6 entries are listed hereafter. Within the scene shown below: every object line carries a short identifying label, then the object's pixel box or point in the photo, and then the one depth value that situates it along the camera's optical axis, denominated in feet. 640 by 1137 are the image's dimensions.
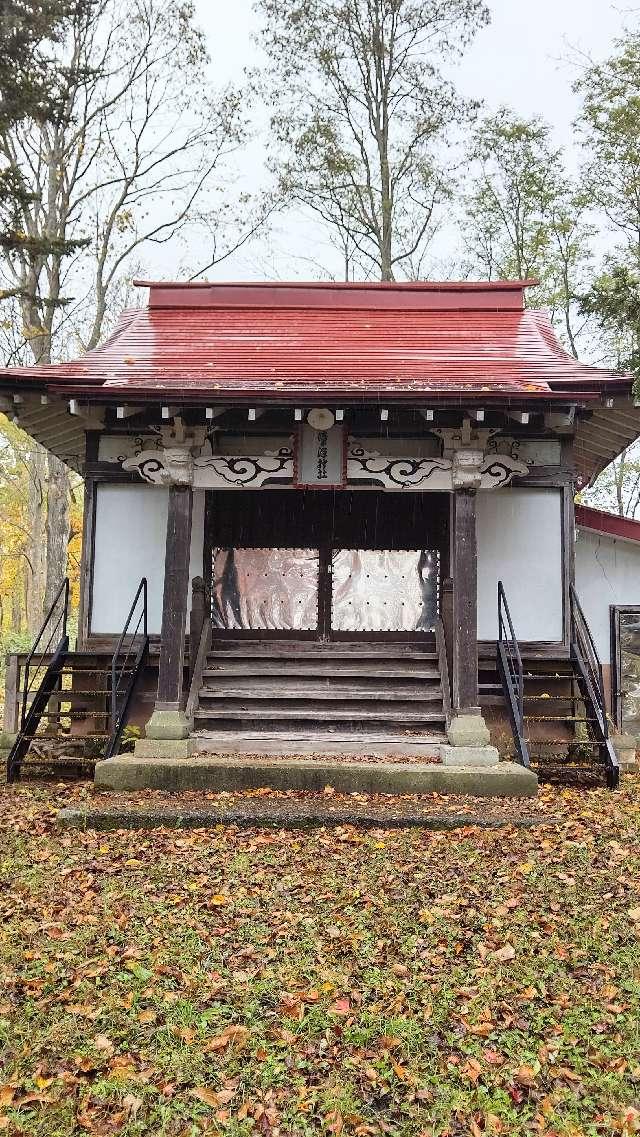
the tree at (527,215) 79.25
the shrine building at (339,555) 28.32
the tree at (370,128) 71.05
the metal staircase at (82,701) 29.30
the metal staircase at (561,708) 29.22
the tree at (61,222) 62.28
